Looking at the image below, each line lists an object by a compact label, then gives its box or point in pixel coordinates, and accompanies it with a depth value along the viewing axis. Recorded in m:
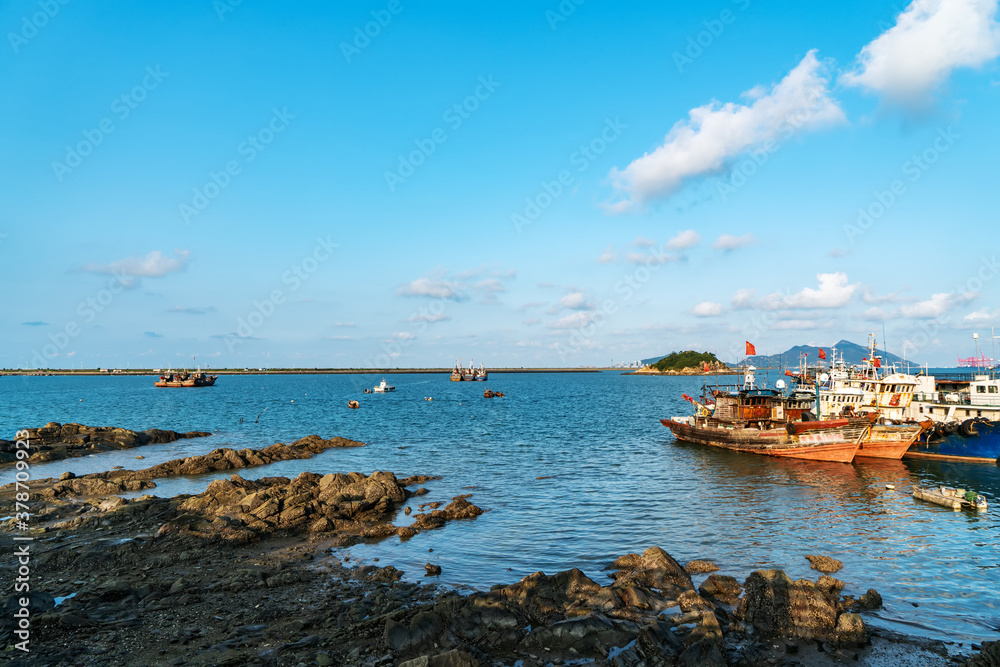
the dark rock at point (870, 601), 14.84
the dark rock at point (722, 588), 15.34
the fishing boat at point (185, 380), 170.49
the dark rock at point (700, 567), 17.64
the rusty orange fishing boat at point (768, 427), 40.22
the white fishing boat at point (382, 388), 152.38
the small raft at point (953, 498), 25.81
